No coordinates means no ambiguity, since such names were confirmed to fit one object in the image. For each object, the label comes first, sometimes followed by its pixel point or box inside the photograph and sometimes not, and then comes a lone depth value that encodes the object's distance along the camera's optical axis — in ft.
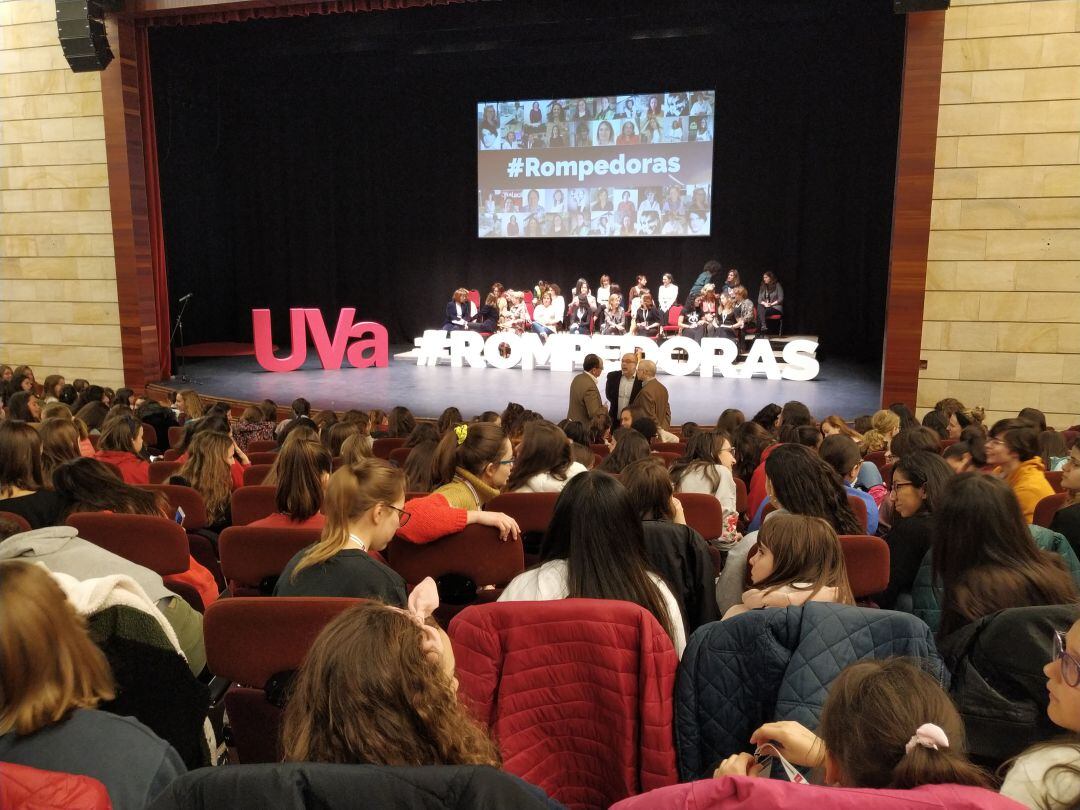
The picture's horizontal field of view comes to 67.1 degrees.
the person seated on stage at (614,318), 43.37
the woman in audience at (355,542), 7.23
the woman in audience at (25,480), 10.48
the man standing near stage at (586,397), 24.48
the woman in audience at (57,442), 12.47
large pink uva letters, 39.04
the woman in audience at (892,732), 3.42
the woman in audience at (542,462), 11.38
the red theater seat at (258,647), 6.54
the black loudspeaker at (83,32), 30.48
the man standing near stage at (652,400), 24.08
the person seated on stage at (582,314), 45.14
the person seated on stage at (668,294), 45.14
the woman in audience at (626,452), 12.85
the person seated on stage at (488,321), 44.96
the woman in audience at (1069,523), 9.68
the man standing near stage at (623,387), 25.71
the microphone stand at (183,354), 36.29
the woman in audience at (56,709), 4.12
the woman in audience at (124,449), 14.53
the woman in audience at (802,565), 6.48
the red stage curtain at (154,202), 32.60
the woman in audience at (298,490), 9.82
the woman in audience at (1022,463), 12.44
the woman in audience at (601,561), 6.72
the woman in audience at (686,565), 8.09
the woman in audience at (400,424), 19.70
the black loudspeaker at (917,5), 24.00
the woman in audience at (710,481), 12.49
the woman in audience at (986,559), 7.18
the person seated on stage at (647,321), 42.39
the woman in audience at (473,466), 10.68
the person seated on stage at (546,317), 43.98
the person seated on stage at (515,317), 44.01
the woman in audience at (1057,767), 3.80
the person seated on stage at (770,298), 43.01
